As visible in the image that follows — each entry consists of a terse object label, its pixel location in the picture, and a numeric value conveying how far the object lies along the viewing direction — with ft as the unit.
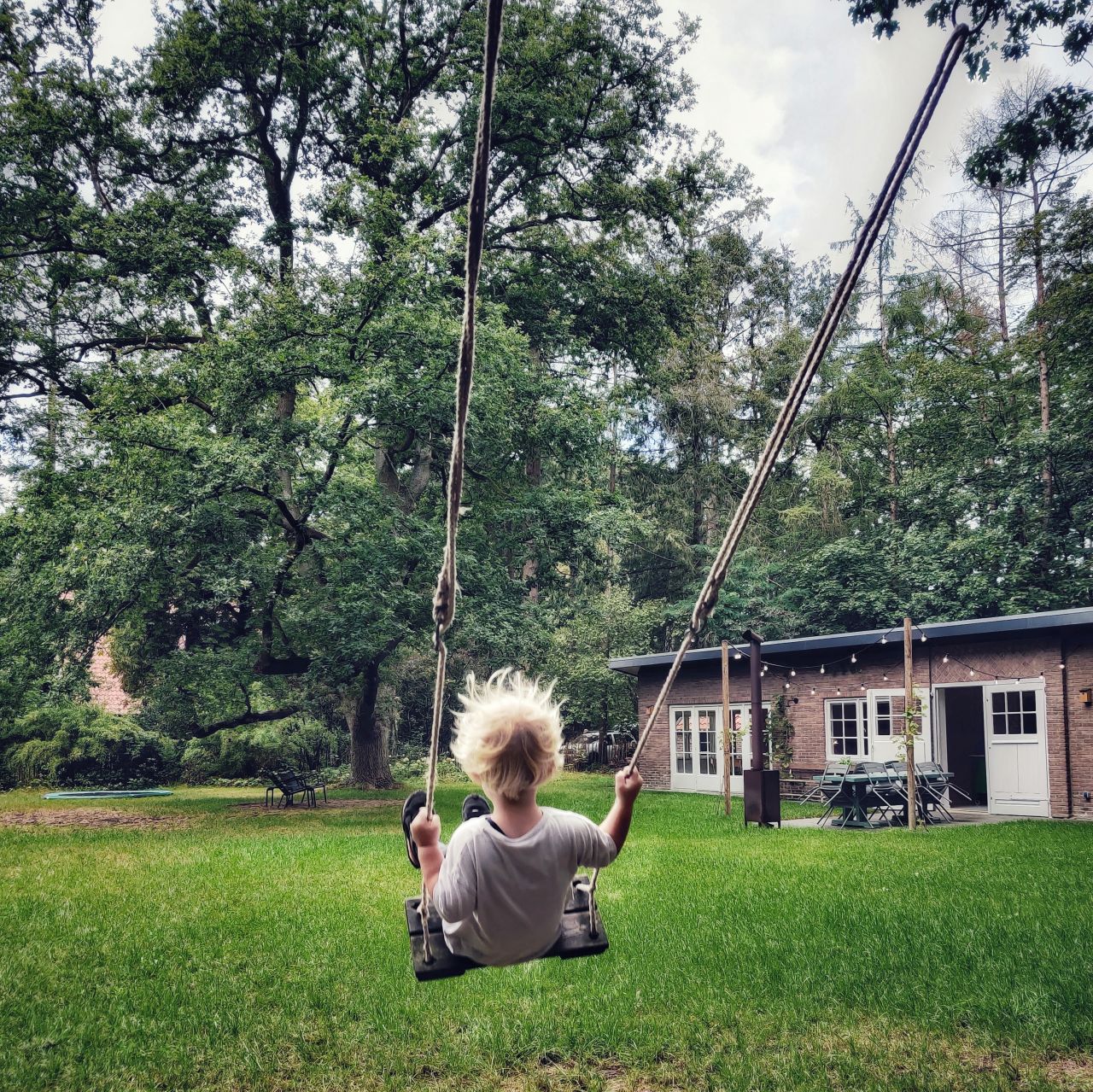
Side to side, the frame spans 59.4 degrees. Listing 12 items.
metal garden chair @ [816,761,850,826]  47.01
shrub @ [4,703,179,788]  73.56
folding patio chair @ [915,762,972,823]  49.42
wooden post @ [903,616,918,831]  42.39
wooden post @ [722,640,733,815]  47.24
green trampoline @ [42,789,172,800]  62.39
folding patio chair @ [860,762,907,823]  47.11
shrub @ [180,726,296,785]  80.38
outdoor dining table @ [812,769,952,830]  46.16
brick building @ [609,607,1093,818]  50.80
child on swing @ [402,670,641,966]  9.25
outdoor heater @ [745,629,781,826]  45.37
